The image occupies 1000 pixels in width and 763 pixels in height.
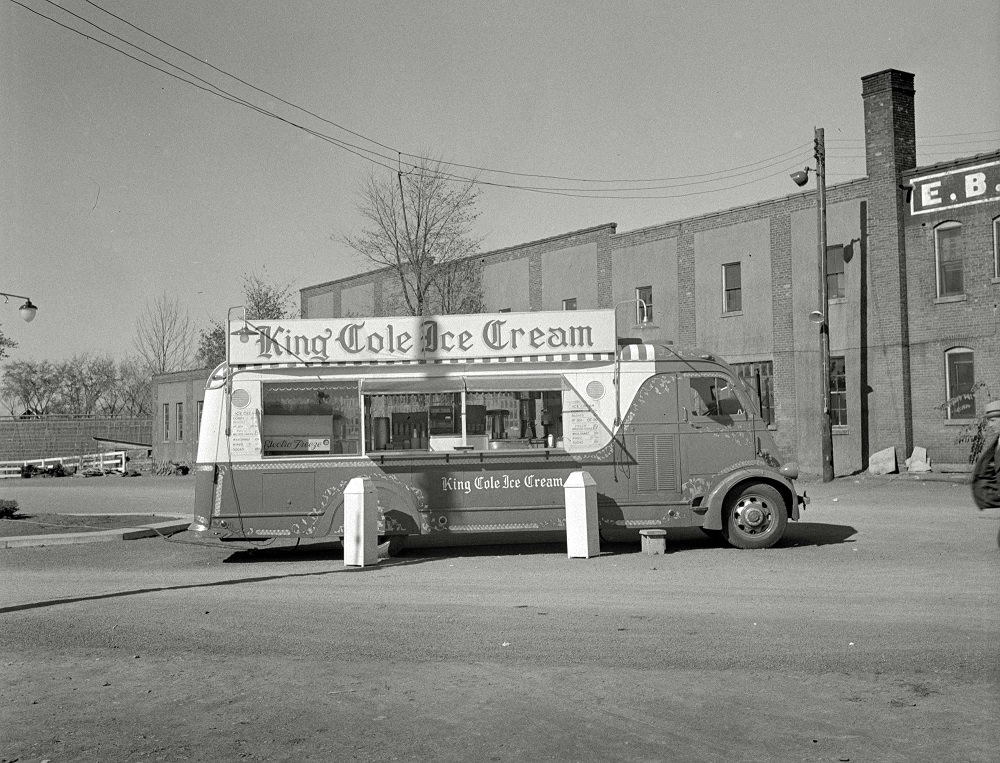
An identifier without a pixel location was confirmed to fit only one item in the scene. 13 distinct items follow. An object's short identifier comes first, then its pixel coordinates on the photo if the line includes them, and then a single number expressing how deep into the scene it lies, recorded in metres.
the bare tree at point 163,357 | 61.31
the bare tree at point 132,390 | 81.62
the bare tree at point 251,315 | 47.41
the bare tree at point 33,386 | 84.50
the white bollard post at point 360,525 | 12.05
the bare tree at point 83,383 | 85.88
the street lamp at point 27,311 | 28.33
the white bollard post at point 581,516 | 12.42
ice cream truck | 12.86
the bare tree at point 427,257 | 36.41
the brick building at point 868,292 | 26.58
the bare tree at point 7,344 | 49.06
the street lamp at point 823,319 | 27.81
